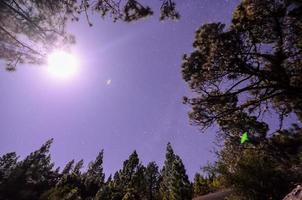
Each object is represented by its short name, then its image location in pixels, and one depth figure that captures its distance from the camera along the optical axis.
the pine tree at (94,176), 32.30
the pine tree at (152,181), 34.02
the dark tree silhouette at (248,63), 6.30
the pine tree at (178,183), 23.21
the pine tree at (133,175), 30.07
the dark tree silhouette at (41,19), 4.99
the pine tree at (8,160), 32.25
